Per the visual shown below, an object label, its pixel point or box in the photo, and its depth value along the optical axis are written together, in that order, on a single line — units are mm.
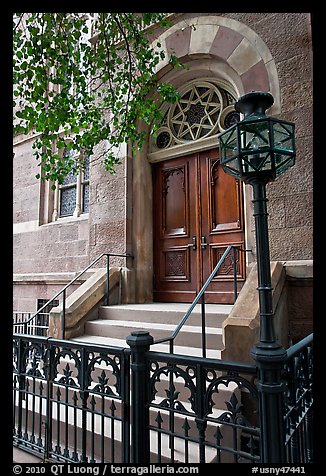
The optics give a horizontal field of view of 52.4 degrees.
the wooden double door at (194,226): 5684
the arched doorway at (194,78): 5156
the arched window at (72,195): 7925
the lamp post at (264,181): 1835
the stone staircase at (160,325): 3945
